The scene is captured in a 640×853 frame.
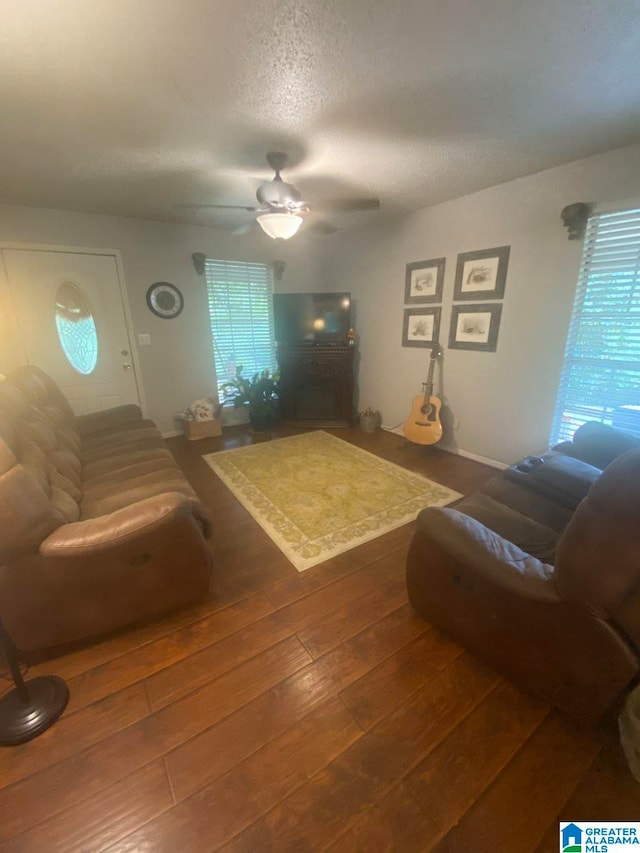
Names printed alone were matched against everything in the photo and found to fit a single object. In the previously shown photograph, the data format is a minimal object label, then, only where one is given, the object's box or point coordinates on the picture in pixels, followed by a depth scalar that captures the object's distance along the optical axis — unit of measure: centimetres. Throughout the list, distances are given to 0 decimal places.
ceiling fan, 218
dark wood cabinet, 426
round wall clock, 373
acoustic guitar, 342
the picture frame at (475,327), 302
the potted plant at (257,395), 420
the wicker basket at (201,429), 399
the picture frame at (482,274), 288
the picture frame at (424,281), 337
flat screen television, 420
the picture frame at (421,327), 349
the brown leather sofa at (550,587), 88
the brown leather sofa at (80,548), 126
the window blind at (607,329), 224
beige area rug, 219
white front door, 316
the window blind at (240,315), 414
